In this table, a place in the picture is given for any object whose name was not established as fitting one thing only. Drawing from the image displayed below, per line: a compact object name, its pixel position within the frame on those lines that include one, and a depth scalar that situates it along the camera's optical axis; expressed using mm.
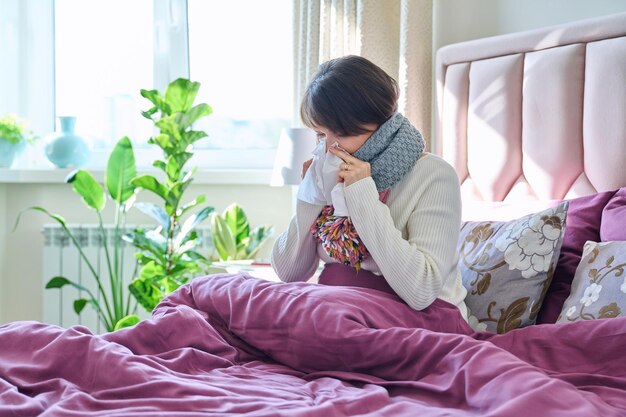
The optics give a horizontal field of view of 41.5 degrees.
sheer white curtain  3025
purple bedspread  1214
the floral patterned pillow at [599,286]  1759
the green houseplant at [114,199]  3414
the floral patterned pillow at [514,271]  1929
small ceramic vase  3861
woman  1720
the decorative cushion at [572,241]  1983
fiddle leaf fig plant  3381
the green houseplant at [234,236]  3423
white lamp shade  3064
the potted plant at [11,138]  3752
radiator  3832
